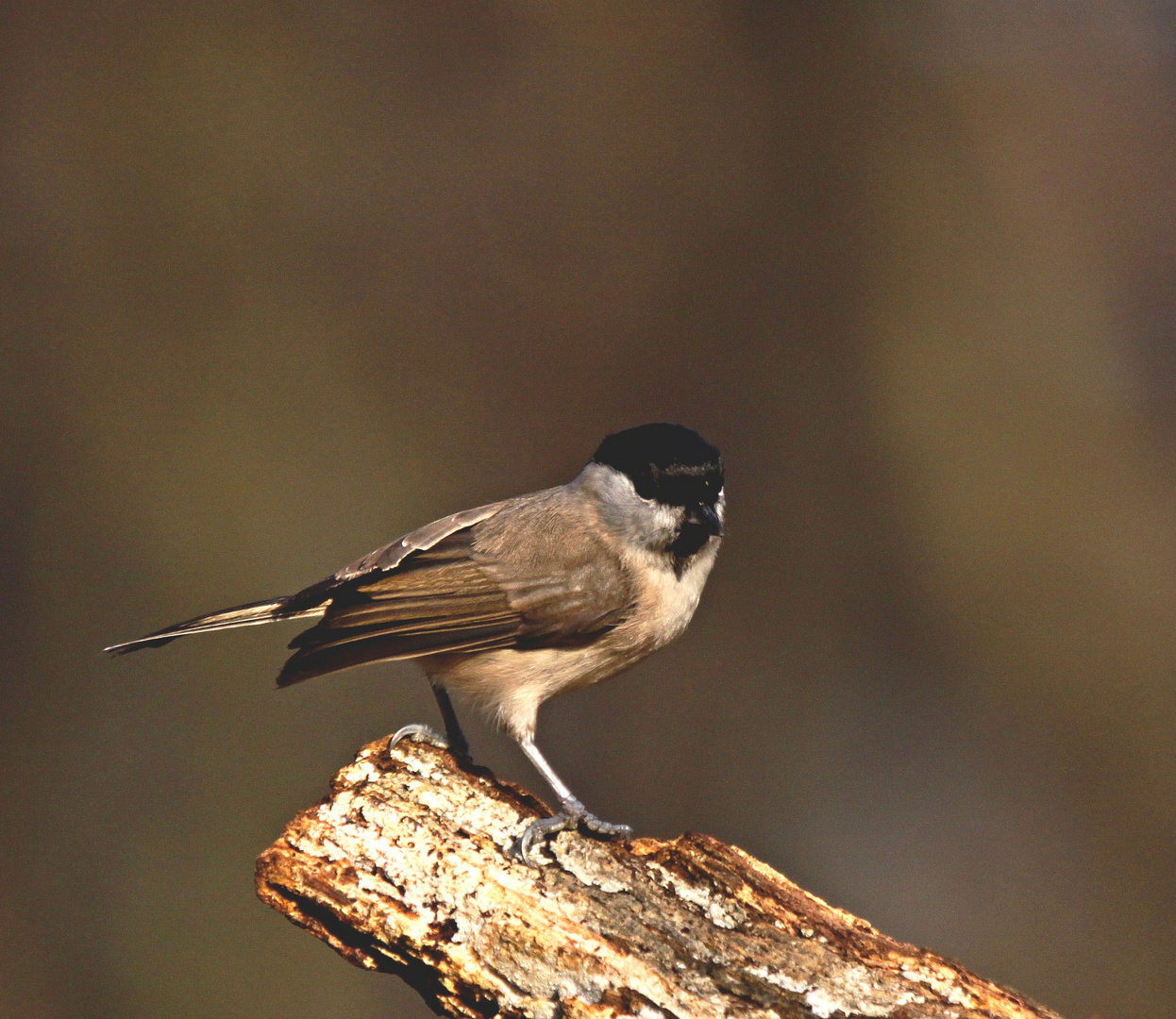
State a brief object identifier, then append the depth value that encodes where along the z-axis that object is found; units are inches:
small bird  257.3
